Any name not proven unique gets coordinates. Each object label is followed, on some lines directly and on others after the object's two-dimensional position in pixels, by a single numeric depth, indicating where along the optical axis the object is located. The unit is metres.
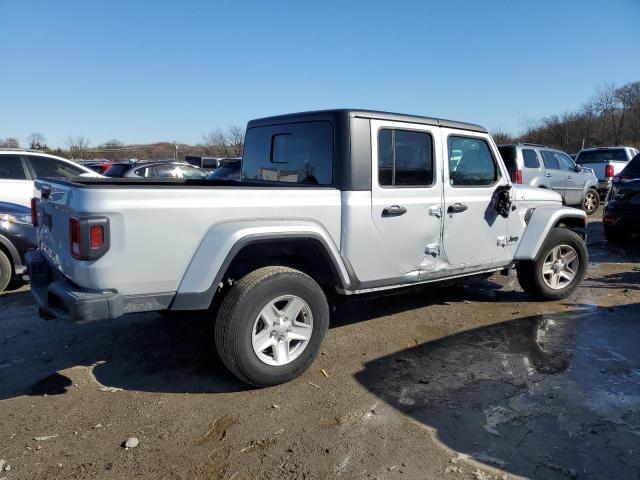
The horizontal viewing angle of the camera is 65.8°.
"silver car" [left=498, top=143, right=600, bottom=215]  11.80
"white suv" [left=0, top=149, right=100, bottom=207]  8.16
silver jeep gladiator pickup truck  3.02
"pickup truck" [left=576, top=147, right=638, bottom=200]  16.44
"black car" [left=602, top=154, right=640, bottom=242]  8.33
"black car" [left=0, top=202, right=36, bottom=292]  5.96
